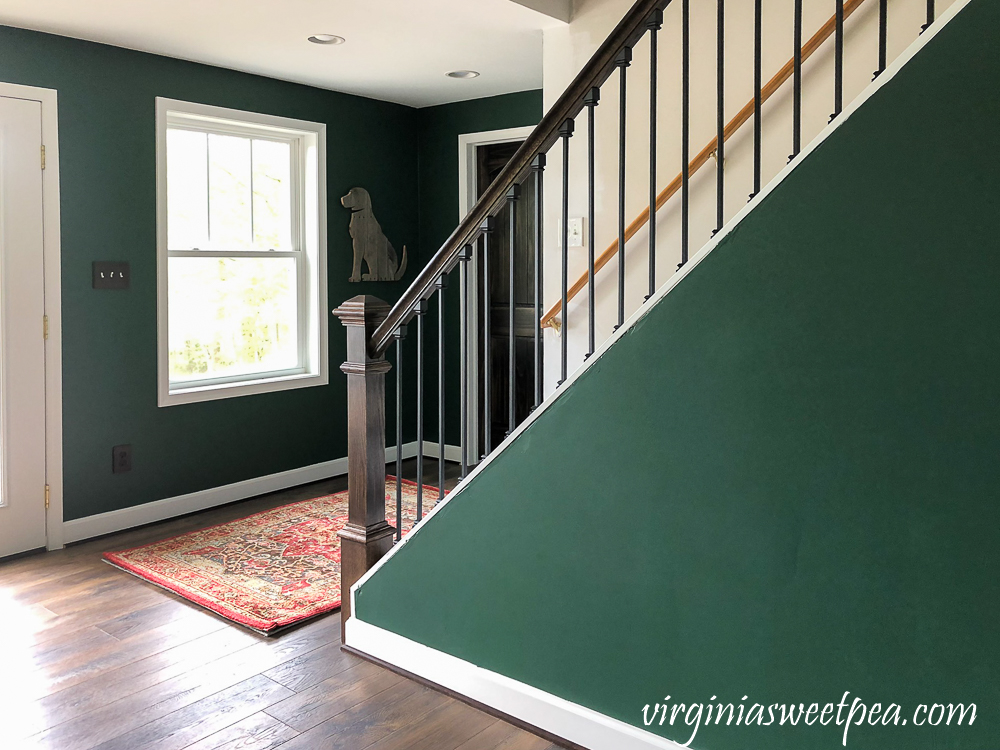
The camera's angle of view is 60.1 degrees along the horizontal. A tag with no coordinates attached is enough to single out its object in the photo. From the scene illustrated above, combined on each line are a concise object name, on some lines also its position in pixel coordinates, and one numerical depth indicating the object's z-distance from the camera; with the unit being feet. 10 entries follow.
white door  11.93
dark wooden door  16.87
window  14.26
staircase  6.56
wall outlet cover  13.46
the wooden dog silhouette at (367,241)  16.98
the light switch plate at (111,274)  13.03
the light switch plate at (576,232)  11.73
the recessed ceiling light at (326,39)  12.49
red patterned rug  10.52
